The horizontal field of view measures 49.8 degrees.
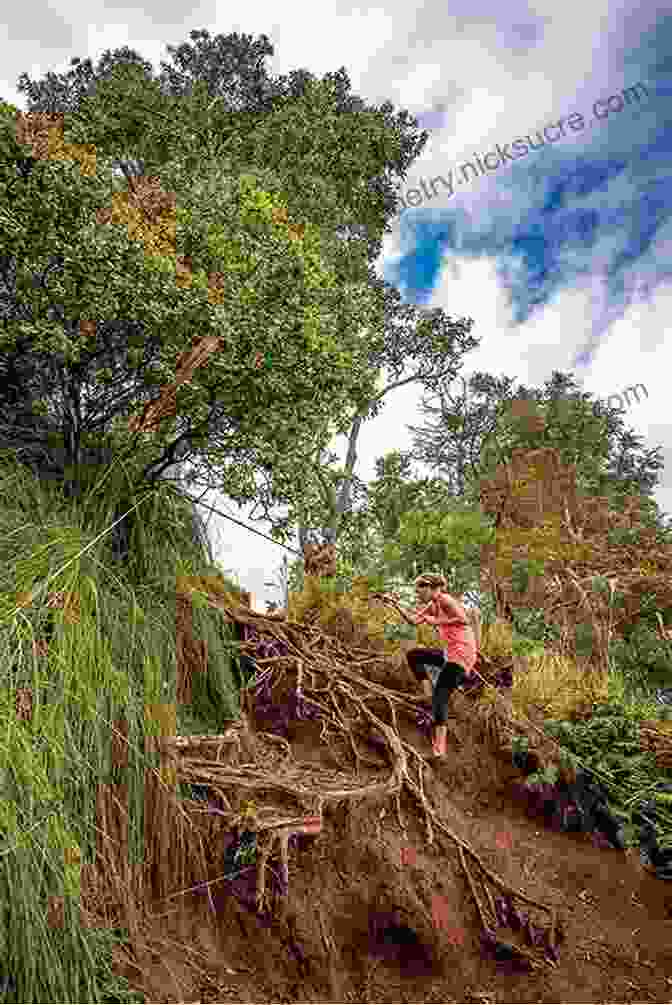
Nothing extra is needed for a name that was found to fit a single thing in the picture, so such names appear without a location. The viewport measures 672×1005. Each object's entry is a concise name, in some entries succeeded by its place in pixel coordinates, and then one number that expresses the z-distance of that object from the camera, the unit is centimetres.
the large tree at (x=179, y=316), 461
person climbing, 495
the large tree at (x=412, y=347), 1444
